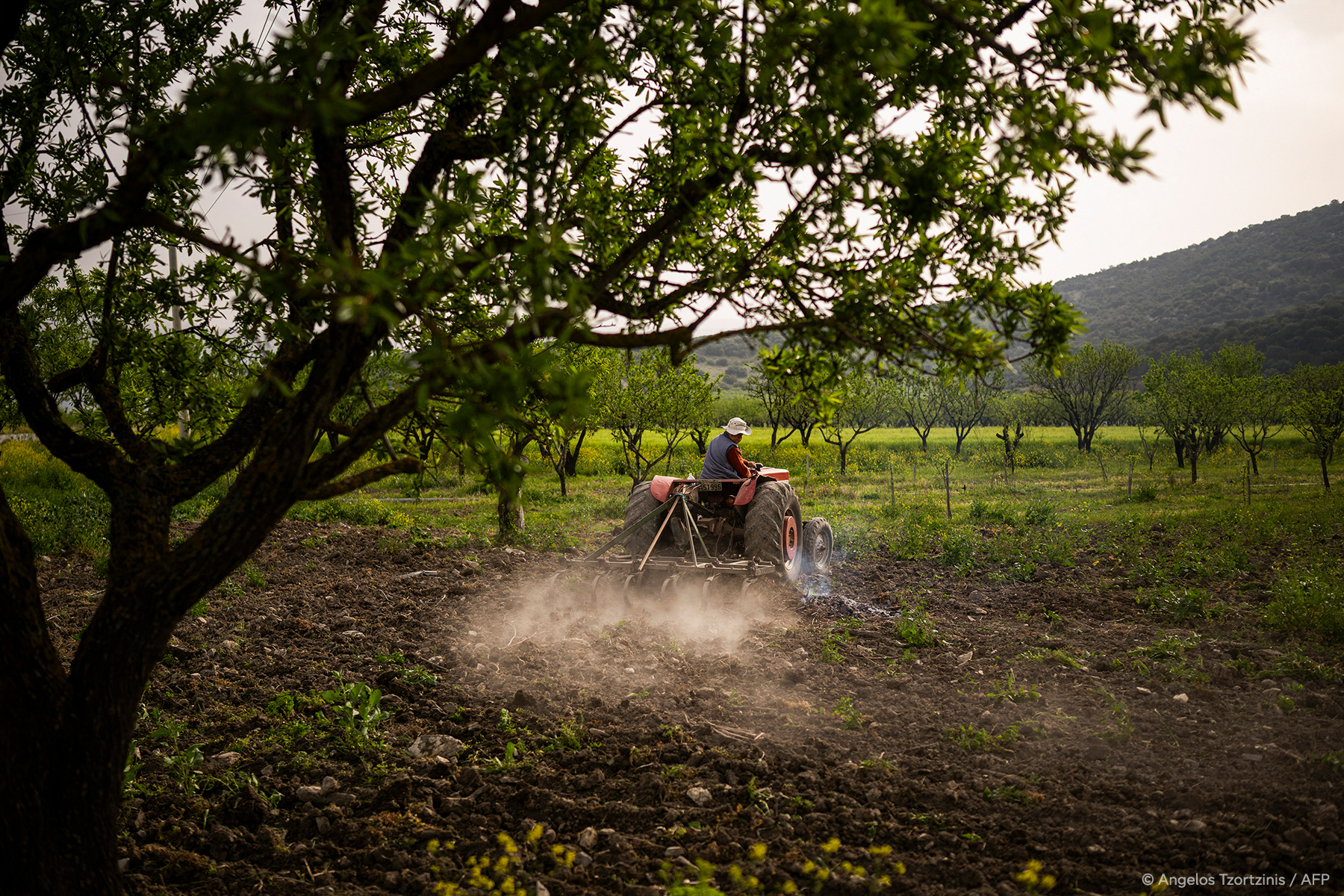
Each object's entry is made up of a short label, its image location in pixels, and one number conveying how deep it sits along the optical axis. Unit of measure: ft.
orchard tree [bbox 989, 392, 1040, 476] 180.14
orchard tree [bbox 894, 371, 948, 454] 145.48
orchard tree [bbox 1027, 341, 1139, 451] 153.58
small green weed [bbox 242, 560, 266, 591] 29.66
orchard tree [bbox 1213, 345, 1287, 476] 97.81
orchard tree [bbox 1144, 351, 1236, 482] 97.86
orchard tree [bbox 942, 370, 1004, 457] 144.77
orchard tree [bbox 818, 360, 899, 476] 104.06
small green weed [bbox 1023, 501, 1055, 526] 51.33
